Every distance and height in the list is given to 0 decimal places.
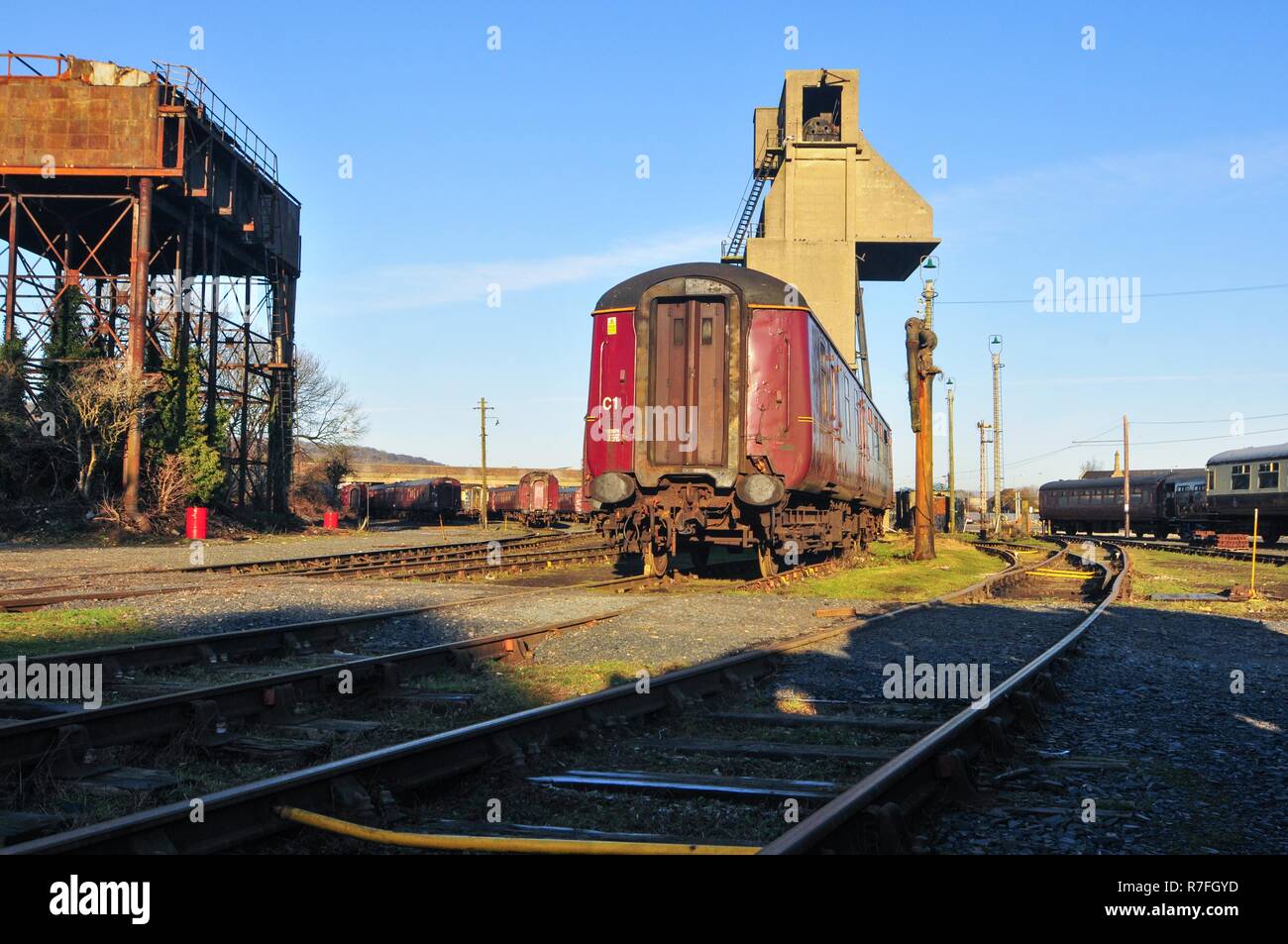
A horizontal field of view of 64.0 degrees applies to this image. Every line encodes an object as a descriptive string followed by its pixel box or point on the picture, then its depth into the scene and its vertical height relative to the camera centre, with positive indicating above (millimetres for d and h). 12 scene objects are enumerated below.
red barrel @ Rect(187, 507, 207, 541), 30562 -754
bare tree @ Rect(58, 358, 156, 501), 30438 +2701
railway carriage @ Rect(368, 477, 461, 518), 56844 -73
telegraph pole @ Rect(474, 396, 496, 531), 57591 +4651
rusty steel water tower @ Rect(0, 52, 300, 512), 31141 +9116
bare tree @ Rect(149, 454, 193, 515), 31922 +474
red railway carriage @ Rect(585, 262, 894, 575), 13336 +1249
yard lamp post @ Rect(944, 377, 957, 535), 43938 +375
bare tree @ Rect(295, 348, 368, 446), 55375 +4125
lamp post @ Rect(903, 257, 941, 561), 25312 +2761
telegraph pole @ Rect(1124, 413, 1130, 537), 44719 +518
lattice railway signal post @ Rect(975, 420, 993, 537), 57681 +1685
